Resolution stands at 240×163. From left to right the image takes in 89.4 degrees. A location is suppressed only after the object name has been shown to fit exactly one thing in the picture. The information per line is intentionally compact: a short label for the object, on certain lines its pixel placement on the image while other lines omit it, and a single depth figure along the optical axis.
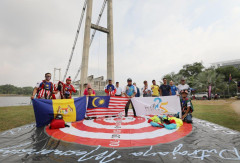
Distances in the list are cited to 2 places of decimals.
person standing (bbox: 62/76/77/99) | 5.43
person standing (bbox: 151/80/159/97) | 6.90
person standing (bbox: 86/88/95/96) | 5.77
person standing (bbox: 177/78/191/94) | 5.89
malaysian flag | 5.46
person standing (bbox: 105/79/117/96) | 6.36
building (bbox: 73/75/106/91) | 21.35
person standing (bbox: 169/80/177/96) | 6.55
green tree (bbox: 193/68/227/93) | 30.56
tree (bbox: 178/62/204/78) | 47.25
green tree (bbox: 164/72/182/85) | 40.21
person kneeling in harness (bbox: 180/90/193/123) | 4.51
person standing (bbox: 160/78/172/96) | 6.34
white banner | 5.50
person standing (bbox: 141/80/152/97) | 7.83
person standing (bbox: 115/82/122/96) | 6.73
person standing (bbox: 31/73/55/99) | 4.89
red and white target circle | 2.55
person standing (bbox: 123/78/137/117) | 6.05
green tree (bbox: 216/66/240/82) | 42.03
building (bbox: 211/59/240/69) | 82.60
